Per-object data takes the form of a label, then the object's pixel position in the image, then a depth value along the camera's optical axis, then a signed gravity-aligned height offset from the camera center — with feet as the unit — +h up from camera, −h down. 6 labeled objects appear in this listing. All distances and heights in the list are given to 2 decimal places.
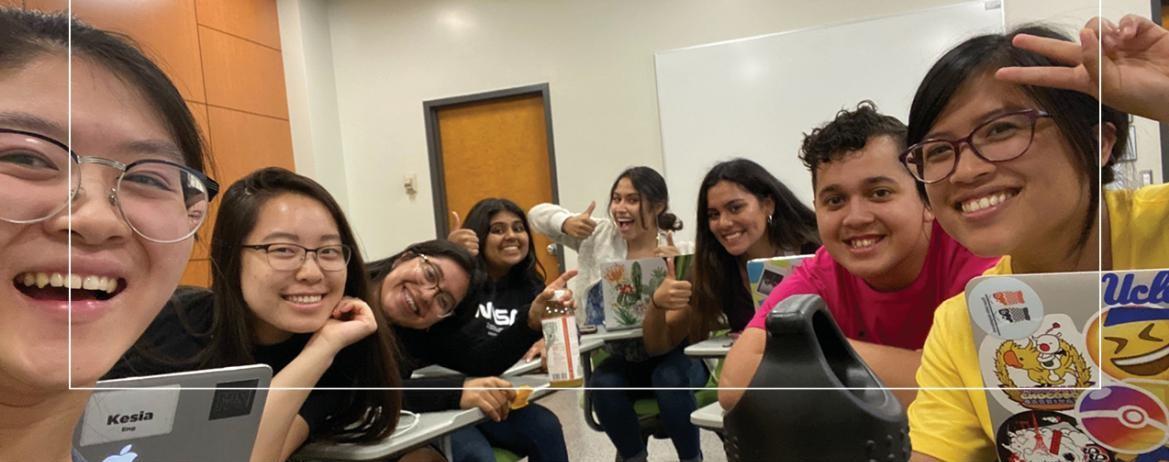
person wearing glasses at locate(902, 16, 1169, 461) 1.89 +0.07
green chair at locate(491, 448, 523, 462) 3.09 -1.09
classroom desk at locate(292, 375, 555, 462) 2.92 -0.92
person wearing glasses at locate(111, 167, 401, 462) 2.75 -0.32
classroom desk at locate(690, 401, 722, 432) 2.48 -0.82
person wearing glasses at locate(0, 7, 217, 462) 2.19 +0.16
